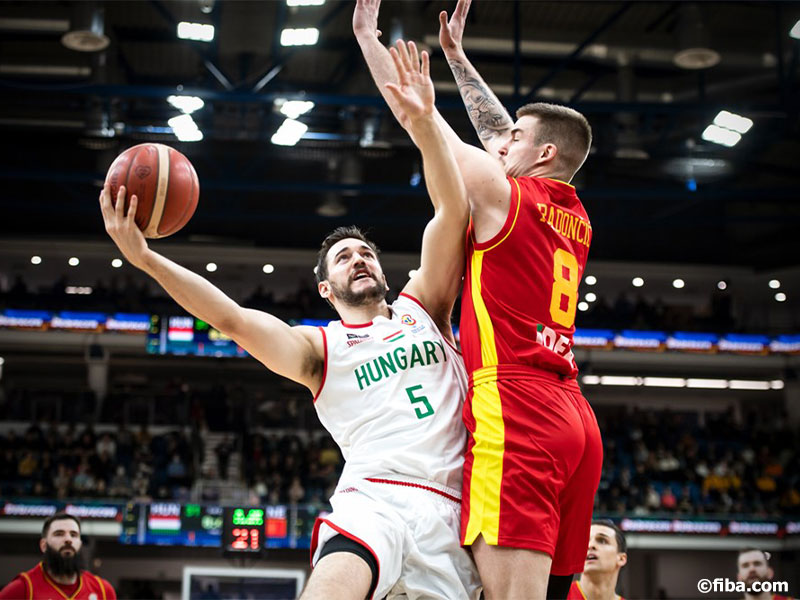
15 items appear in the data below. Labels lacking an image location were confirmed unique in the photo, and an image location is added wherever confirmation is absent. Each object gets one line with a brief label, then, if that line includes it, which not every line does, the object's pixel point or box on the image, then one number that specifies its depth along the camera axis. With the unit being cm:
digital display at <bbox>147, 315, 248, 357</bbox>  2181
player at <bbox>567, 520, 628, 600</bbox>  642
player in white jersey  356
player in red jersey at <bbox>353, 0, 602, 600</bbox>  350
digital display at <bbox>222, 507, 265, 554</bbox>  1314
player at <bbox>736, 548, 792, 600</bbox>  714
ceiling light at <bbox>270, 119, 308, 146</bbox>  1723
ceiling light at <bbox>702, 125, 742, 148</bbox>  1761
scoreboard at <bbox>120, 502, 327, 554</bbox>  1756
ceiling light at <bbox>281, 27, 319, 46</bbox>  1530
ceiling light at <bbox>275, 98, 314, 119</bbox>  1661
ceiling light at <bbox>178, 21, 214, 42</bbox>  1525
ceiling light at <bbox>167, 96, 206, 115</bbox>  1655
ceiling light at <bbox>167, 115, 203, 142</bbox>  1705
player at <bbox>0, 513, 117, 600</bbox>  783
